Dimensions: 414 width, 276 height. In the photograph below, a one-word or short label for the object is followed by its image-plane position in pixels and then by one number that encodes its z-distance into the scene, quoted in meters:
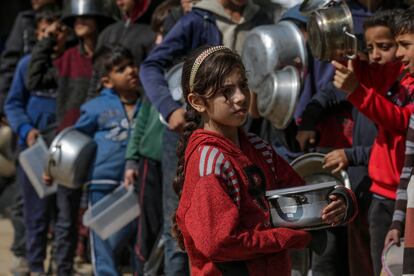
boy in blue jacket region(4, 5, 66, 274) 9.32
